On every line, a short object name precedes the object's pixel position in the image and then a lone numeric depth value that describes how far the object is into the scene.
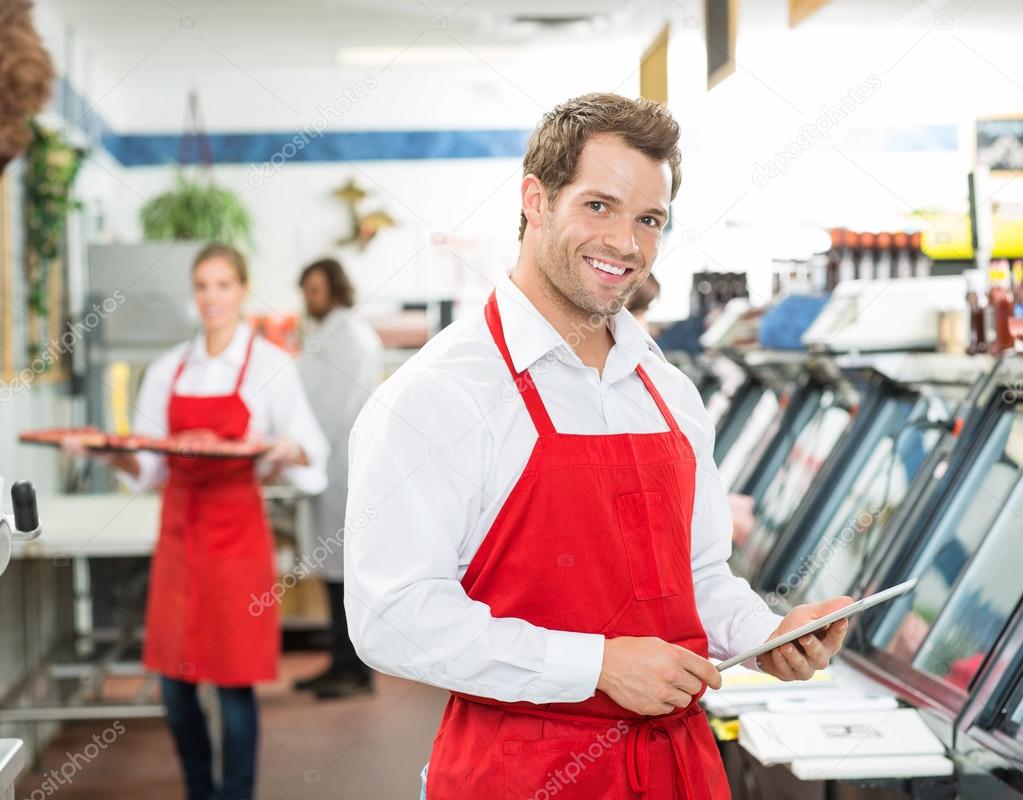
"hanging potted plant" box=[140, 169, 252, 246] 7.62
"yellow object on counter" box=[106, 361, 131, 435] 6.75
